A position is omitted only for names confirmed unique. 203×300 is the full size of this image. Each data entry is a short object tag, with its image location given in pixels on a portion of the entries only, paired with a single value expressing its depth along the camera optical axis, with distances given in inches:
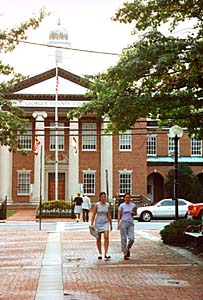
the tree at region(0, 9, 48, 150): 671.8
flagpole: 1784.0
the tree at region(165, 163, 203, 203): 1934.1
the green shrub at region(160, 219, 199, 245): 724.0
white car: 1462.8
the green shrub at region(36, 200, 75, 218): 1599.4
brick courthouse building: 1969.7
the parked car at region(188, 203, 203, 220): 1146.7
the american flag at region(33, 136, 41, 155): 1666.7
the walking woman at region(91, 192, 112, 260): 589.9
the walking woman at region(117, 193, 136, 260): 600.4
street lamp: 747.4
